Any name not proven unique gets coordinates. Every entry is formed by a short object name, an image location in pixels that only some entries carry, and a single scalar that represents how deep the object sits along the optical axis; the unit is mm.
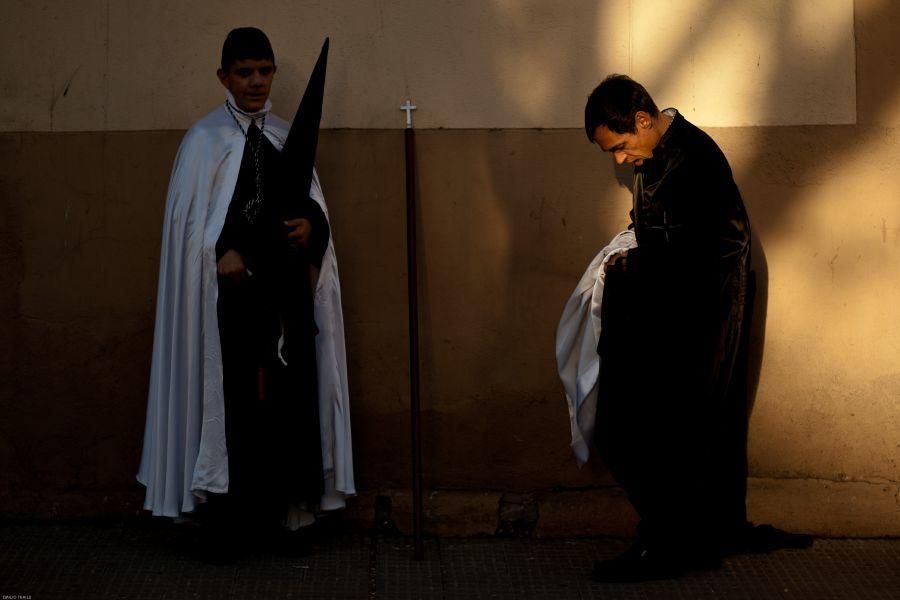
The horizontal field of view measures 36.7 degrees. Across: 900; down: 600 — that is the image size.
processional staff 5203
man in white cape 4988
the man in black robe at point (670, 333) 4879
